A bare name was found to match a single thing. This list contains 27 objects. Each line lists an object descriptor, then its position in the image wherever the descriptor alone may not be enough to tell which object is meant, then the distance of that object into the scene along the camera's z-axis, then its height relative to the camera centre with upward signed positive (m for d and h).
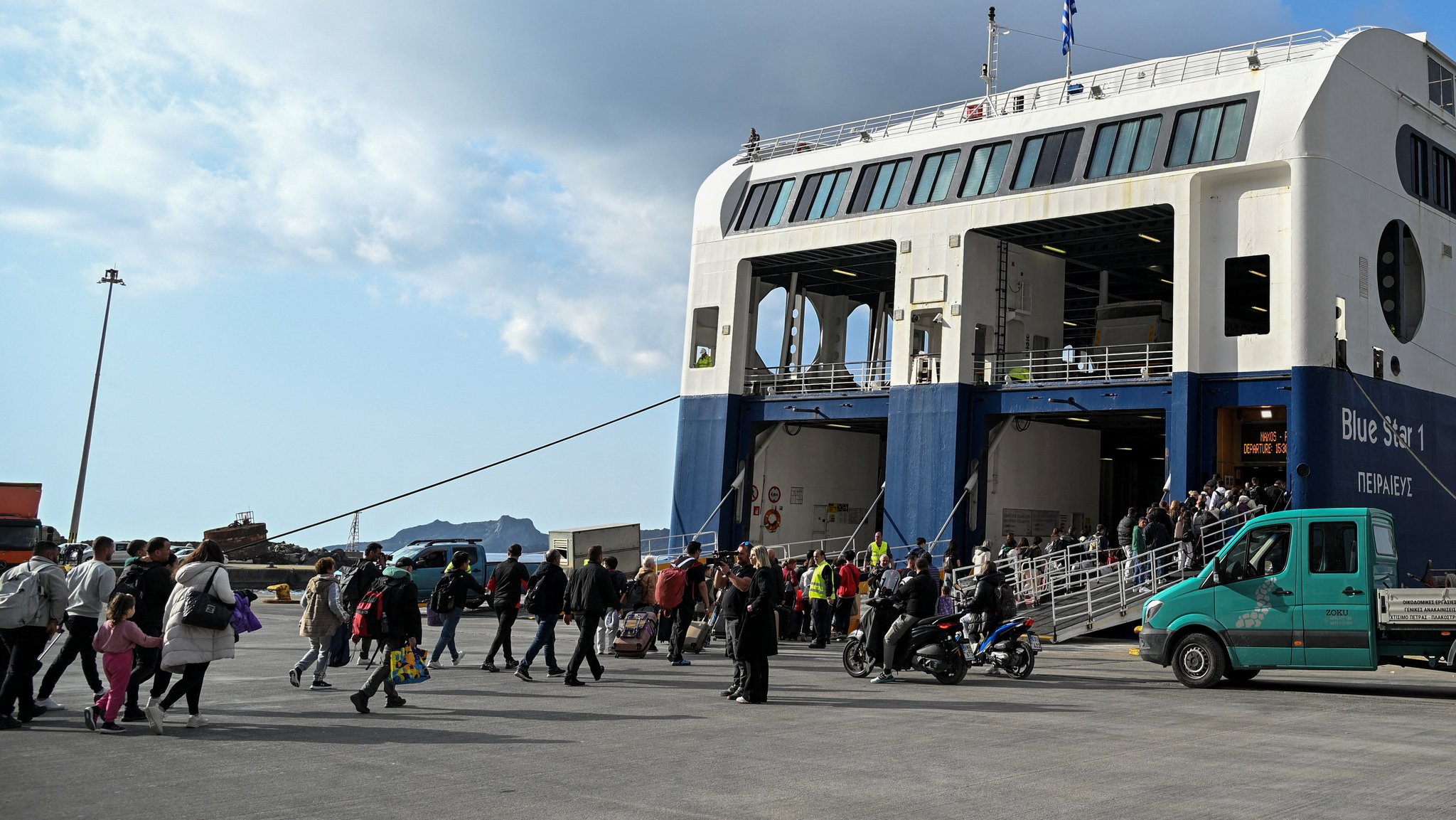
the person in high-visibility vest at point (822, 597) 22.44 +0.20
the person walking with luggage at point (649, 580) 19.70 +0.28
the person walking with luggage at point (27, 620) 10.22 -0.51
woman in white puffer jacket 10.10 -0.58
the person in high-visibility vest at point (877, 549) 26.28 +1.37
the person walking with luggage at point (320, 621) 13.70 -0.49
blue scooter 16.06 -0.41
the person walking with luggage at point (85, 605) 10.71 -0.37
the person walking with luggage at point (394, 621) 11.54 -0.37
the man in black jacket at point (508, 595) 15.91 -0.08
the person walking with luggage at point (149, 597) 10.70 -0.27
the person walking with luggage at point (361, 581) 15.88 -0.02
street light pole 46.75 +3.13
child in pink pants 10.10 -0.70
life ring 38.16 +2.64
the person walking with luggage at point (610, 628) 19.12 -0.52
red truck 29.55 +0.90
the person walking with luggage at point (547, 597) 15.25 -0.07
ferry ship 26.80 +8.51
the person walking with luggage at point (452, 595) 16.23 -0.13
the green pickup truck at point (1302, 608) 14.28 +0.37
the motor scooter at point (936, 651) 15.05 -0.44
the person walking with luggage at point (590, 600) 14.77 -0.07
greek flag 32.44 +15.81
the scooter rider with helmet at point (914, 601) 15.13 +0.17
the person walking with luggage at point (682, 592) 17.72 +0.11
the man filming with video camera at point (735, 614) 13.34 -0.12
